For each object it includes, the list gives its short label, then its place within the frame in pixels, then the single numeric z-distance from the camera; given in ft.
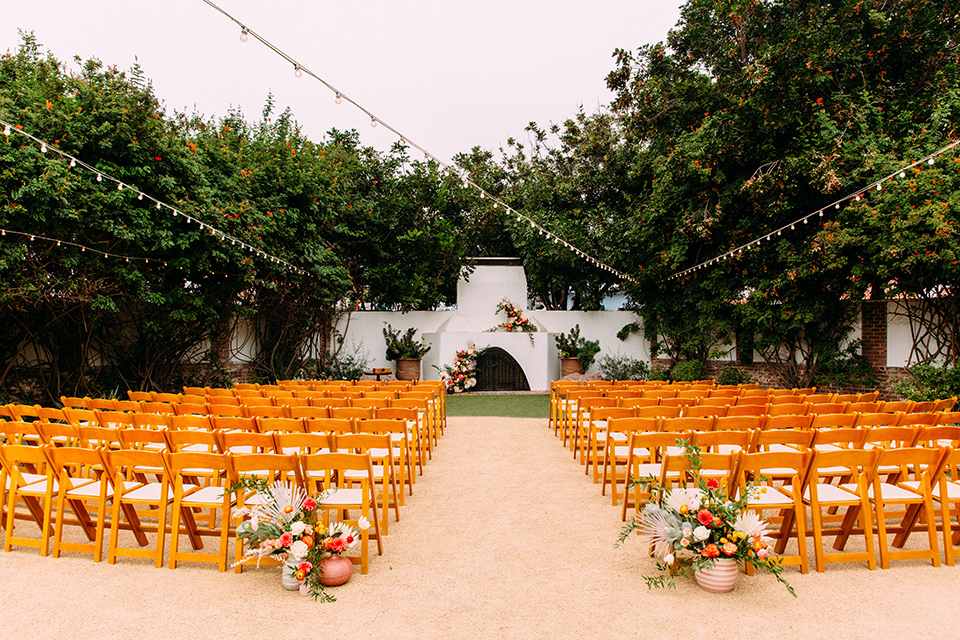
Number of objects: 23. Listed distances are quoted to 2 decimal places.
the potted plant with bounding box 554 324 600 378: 44.68
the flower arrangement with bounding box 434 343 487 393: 43.60
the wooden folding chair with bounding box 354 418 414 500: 14.42
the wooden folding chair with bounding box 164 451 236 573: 10.58
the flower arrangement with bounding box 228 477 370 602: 9.57
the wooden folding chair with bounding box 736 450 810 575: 10.49
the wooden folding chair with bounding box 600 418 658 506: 14.82
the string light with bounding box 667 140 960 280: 18.14
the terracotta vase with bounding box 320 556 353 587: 9.91
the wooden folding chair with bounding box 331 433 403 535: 12.39
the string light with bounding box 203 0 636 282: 12.17
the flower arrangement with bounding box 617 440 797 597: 9.50
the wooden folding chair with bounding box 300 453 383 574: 10.67
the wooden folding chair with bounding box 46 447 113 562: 10.93
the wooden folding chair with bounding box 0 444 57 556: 11.26
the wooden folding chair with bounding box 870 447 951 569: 10.78
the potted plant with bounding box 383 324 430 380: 44.06
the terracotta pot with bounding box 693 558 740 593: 9.61
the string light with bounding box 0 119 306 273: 19.91
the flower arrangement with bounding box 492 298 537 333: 46.50
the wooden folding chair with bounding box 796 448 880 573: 10.61
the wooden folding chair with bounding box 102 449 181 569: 10.75
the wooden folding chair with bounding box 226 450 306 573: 10.70
